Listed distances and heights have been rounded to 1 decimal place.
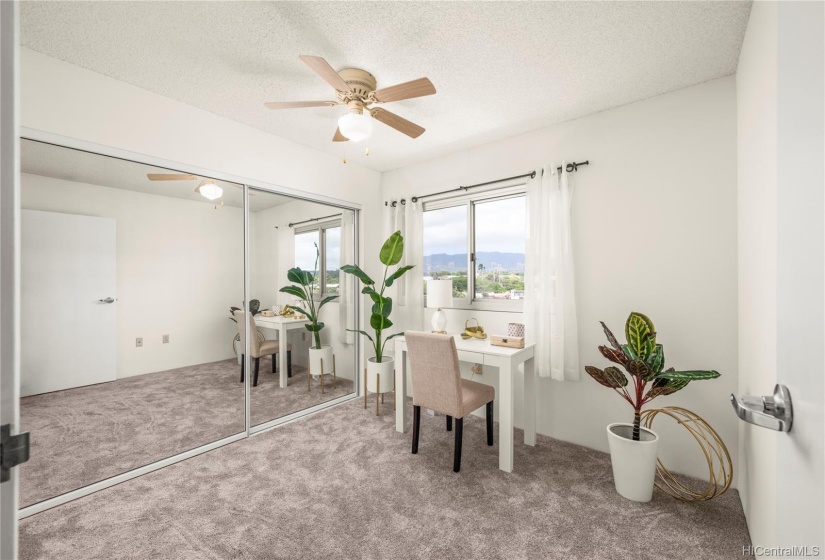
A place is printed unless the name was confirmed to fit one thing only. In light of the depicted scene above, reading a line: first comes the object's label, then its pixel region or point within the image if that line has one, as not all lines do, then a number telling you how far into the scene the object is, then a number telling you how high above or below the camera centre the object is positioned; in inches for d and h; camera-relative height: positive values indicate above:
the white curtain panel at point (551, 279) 103.7 +0.3
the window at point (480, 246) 124.3 +13.2
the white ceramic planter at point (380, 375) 135.0 -37.0
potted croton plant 76.9 -24.0
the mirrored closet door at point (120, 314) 79.4 -8.7
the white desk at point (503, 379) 91.4 -29.7
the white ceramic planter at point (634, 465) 77.0 -41.9
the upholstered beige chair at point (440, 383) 90.2 -28.0
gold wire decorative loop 78.0 -46.2
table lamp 120.4 -4.8
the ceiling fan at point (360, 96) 69.2 +40.3
